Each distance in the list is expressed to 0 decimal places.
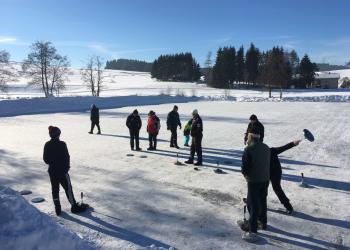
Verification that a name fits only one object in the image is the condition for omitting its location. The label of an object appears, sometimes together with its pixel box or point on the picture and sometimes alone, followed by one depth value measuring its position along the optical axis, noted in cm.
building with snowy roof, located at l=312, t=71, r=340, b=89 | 10975
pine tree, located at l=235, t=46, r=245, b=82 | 10012
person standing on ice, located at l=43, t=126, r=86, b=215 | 849
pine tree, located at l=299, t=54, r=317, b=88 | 9269
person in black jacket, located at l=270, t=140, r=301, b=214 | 826
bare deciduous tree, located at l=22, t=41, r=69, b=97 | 6034
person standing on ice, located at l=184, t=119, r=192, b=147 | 1680
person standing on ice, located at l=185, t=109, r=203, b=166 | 1335
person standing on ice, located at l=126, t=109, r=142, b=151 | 1653
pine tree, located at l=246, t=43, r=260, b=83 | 9775
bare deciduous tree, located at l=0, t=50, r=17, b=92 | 5619
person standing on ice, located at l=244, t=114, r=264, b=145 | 1079
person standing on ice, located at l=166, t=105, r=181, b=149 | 1714
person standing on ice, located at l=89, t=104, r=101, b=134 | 2216
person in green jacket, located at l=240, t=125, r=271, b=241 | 727
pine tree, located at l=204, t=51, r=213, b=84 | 10373
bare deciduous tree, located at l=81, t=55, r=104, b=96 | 7696
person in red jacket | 1650
